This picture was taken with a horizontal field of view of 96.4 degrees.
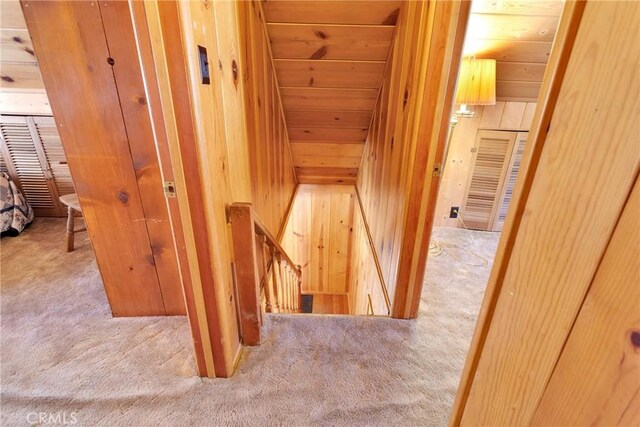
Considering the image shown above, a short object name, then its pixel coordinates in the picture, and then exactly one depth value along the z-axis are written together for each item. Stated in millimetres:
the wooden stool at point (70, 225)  2279
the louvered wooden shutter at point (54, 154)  2703
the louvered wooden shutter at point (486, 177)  2785
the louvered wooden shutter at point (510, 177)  2762
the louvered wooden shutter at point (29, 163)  2689
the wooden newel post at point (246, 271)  1221
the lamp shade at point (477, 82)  2072
